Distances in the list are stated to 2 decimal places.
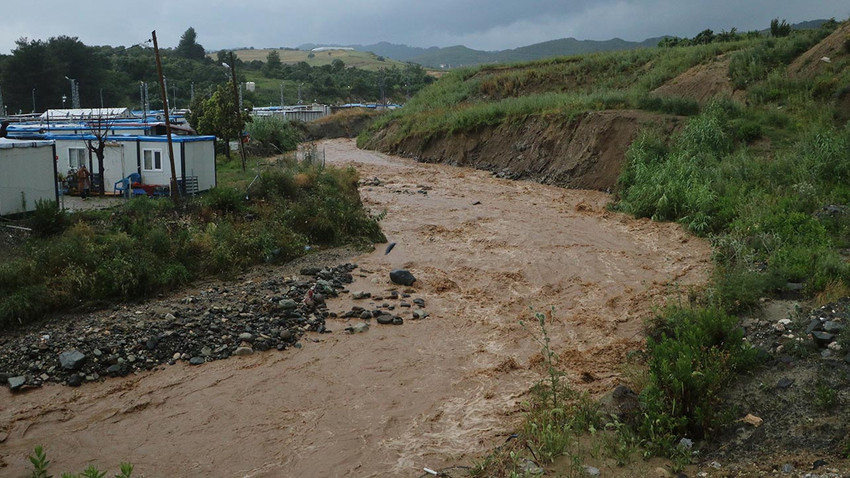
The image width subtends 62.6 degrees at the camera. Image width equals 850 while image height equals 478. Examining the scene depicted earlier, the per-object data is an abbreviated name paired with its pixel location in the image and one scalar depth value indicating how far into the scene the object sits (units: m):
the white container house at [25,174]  16.47
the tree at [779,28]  35.95
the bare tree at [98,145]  21.09
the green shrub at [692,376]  8.48
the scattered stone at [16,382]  11.00
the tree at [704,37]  43.78
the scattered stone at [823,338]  9.37
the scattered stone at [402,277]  16.48
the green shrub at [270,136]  40.59
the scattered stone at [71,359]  11.52
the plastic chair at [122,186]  21.22
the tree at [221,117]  34.06
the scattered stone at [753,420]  8.30
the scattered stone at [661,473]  7.67
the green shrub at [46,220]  15.81
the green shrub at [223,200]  18.95
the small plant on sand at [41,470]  4.70
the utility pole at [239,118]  27.00
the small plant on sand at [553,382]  9.39
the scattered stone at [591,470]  7.80
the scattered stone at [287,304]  14.34
